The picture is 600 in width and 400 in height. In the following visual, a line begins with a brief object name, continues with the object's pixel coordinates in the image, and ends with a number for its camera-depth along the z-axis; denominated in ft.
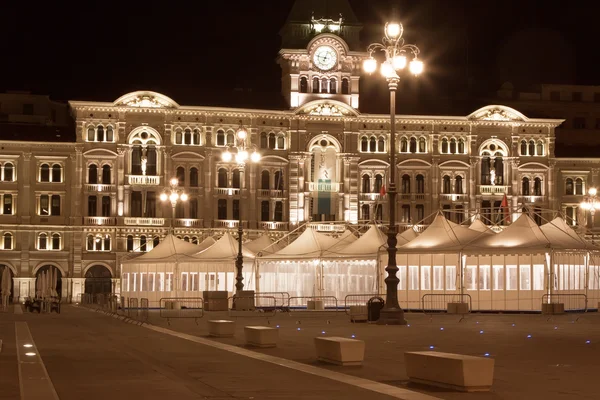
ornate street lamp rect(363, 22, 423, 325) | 119.14
